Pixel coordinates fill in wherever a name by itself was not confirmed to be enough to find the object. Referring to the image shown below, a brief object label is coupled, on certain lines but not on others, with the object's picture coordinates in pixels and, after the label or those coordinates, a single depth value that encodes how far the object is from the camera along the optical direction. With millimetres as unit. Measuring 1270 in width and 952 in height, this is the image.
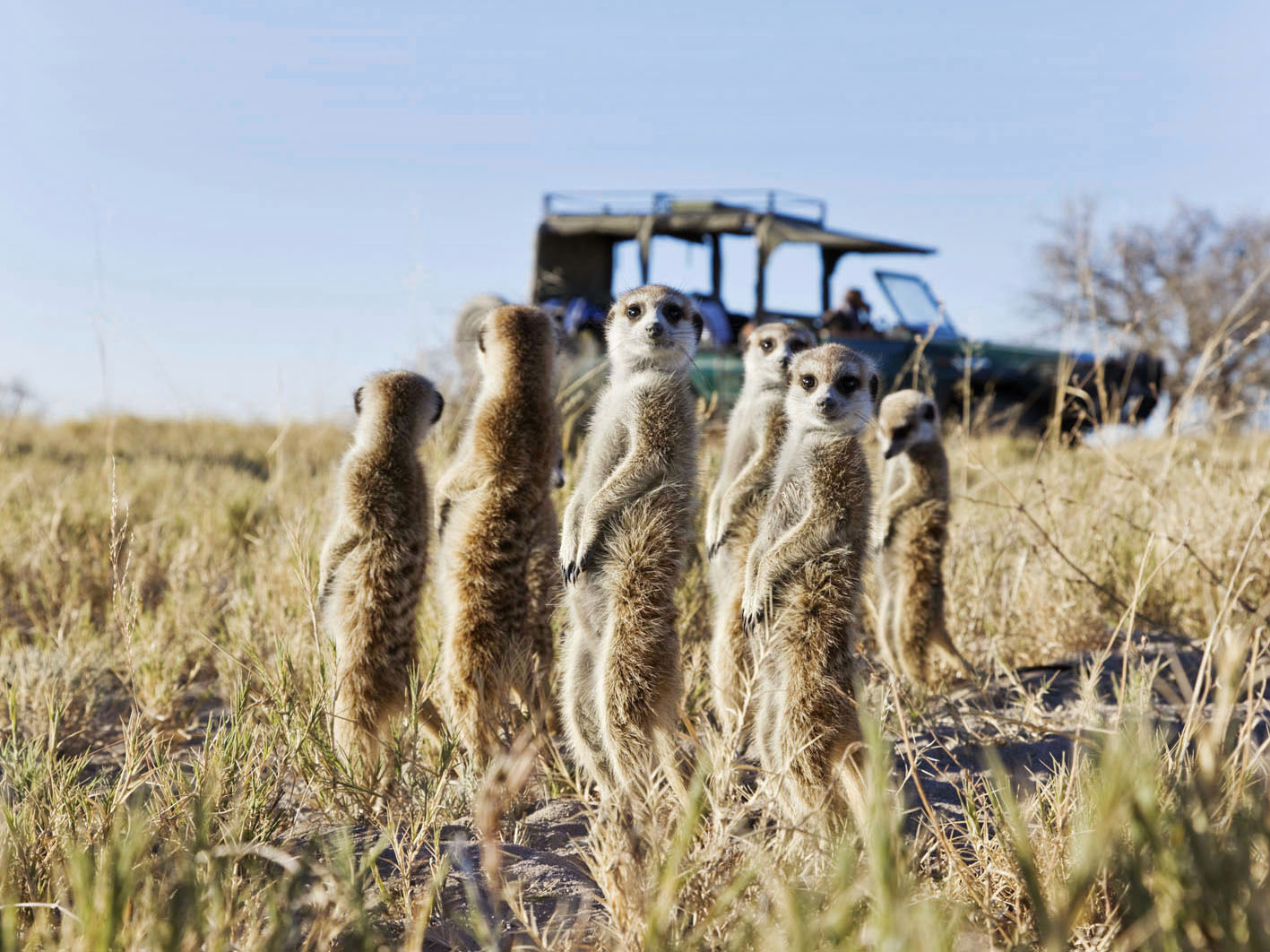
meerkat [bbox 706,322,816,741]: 3238
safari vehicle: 10758
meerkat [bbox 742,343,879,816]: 2623
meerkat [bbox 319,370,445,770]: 3111
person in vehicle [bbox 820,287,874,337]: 10883
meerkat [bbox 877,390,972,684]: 4051
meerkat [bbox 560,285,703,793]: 2705
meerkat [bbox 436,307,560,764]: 3125
